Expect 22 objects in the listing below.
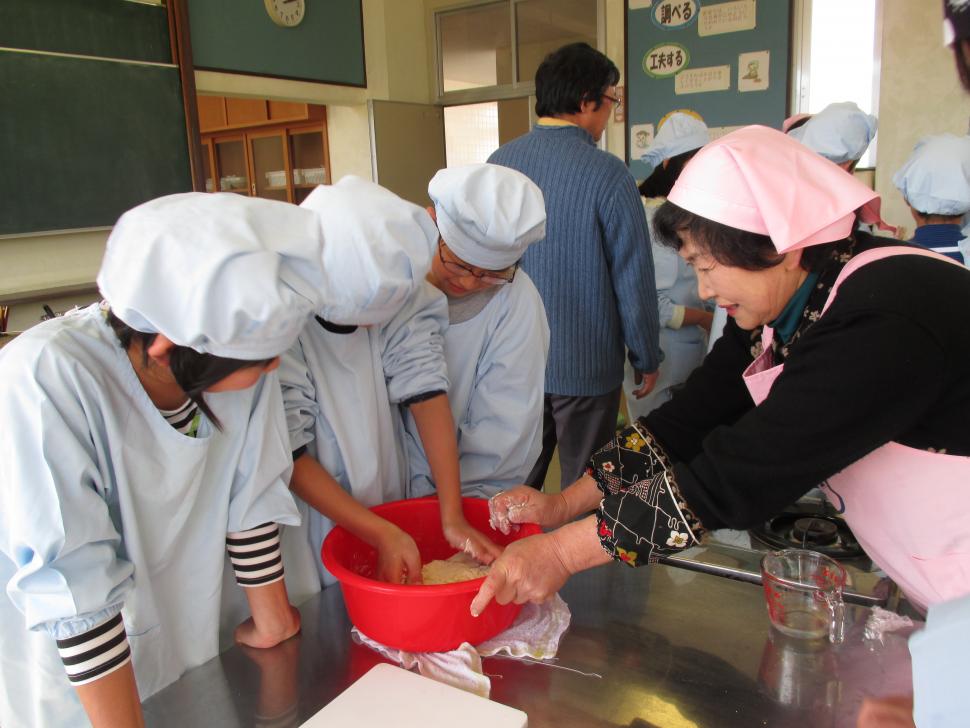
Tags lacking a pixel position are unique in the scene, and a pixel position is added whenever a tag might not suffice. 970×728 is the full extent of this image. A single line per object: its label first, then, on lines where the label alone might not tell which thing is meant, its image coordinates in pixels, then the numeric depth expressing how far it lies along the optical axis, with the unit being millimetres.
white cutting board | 787
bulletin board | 3730
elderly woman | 798
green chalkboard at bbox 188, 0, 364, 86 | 3602
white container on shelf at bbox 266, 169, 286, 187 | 5043
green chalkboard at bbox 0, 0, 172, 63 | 2799
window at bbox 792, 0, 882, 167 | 3566
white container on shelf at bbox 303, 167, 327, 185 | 4848
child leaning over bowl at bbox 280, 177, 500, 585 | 970
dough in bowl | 1068
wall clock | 3916
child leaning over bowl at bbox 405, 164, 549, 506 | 1285
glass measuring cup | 977
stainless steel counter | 844
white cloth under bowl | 892
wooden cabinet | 4824
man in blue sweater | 1991
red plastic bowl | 867
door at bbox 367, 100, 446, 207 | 4570
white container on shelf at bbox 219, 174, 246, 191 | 5418
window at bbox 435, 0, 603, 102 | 4398
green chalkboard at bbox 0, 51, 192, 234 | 2846
